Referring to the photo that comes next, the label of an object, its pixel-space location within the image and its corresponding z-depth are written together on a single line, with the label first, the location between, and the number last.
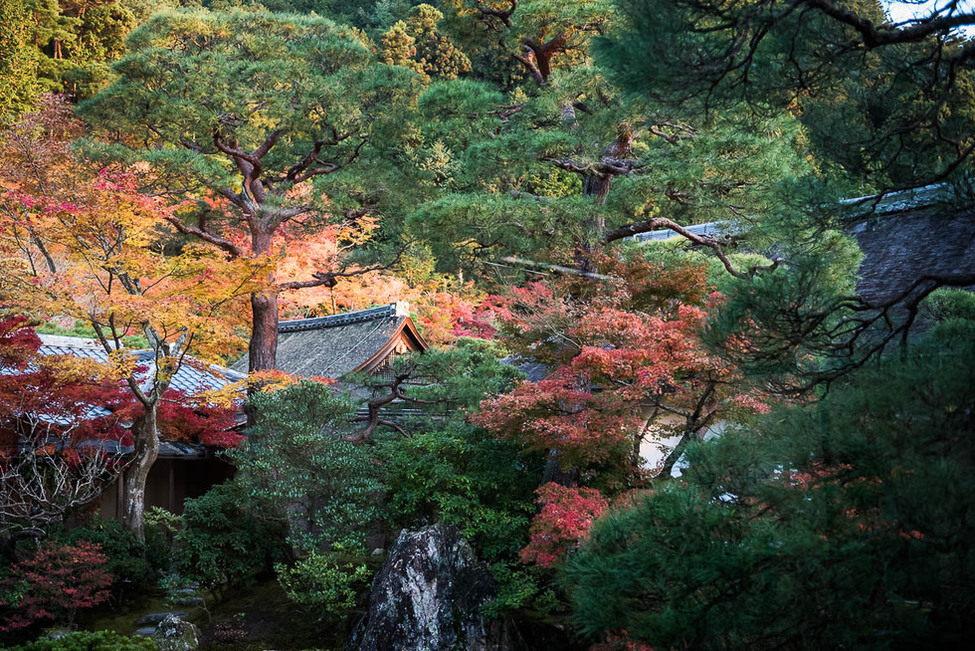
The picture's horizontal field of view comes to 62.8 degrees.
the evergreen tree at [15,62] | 19.22
